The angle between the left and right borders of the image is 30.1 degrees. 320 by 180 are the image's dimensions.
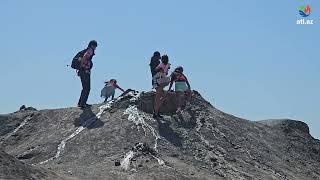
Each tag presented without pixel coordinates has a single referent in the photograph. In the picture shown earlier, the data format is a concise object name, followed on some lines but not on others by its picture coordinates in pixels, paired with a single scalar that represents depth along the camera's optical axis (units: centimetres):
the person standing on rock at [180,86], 1789
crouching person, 2048
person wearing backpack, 1864
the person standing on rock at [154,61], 1906
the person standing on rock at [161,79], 1728
